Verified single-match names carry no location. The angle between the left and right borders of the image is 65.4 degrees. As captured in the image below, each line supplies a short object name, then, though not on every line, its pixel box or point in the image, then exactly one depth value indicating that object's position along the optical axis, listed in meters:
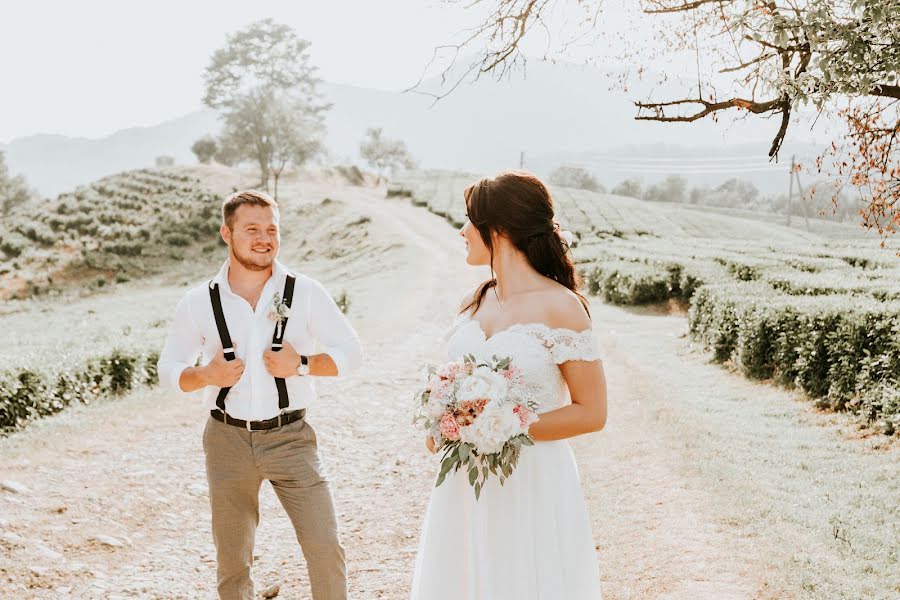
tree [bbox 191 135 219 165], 76.06
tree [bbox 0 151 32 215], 73.69
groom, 3.40
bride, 2.74
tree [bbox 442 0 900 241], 3.88
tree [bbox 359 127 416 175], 84.88
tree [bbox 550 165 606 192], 92.88
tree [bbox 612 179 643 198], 89.44
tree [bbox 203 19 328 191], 55.84
